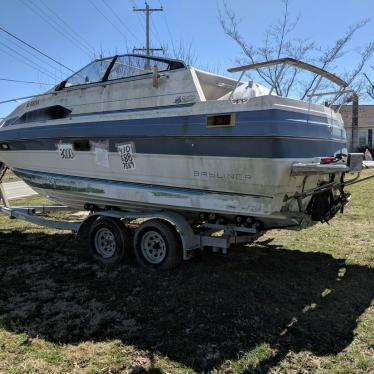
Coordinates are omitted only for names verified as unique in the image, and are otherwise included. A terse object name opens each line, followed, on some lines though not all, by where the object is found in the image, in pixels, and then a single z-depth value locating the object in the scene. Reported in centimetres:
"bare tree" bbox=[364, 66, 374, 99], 2517
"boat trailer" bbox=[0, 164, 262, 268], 550
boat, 469
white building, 3858
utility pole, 2773
